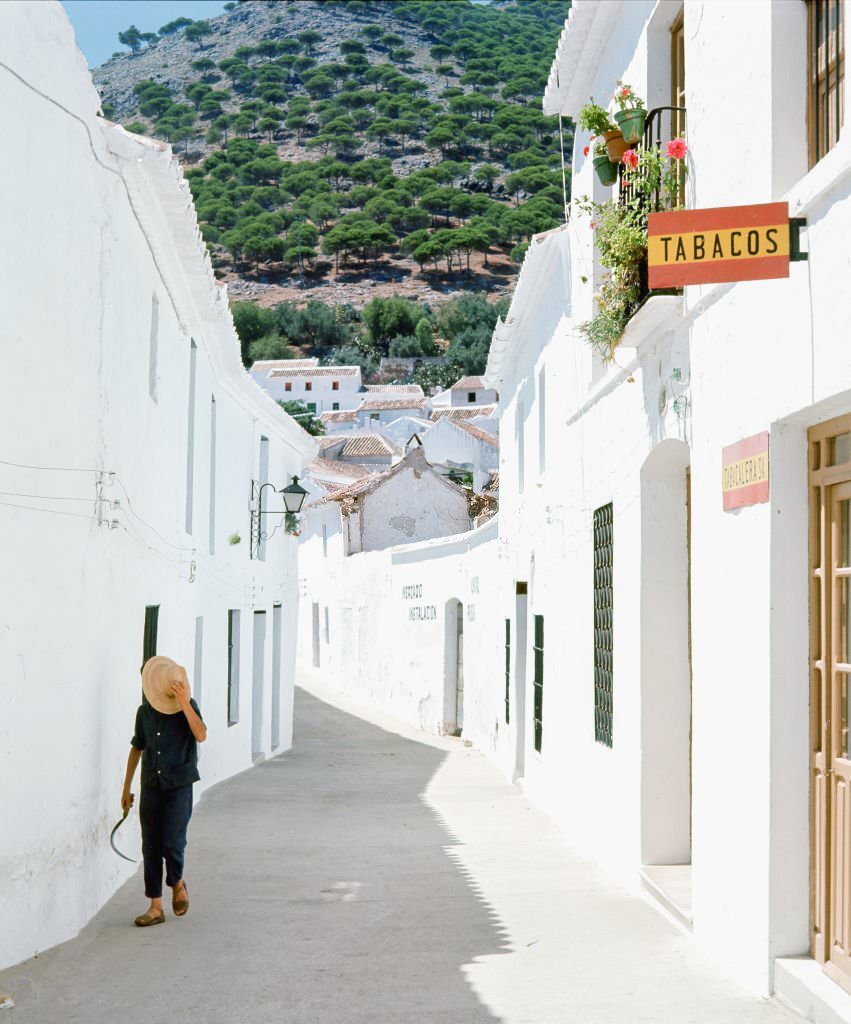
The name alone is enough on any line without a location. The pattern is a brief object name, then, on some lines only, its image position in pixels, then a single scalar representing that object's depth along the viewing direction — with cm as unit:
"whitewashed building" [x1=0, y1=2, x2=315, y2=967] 664
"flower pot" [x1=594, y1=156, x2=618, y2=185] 846
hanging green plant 767
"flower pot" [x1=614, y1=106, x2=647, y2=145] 809
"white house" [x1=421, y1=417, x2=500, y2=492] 5309
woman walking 753
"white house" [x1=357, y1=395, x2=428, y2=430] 7881
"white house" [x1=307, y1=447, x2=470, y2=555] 3528
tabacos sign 534
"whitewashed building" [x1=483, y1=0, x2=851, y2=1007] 552
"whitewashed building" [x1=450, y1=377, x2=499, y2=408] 8012
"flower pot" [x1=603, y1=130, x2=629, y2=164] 843
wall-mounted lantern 1908
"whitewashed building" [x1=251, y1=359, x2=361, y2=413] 9338
